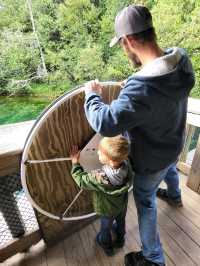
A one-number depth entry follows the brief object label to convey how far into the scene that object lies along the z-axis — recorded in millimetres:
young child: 1064
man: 851
